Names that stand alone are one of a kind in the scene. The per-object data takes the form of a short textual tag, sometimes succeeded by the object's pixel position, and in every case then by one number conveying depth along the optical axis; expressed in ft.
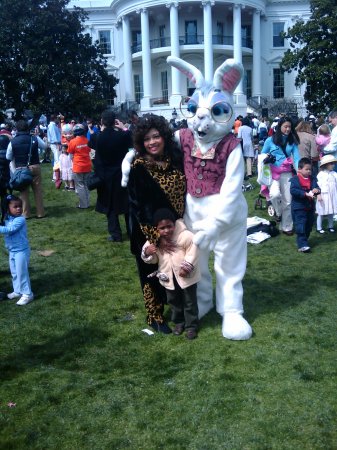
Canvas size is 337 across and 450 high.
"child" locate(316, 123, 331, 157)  31.07
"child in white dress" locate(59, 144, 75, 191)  37.53
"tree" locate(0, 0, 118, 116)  83.82
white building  115.75
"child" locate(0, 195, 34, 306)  17.34
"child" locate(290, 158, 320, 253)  23.38
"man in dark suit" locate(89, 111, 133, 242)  24.20
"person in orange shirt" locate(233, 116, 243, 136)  50.52
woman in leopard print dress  14.30
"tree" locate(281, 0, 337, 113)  74.74
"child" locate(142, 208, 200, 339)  13.97
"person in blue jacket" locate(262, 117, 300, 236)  26.00
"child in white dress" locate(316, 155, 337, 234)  25.46
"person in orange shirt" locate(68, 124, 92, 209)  32.12
